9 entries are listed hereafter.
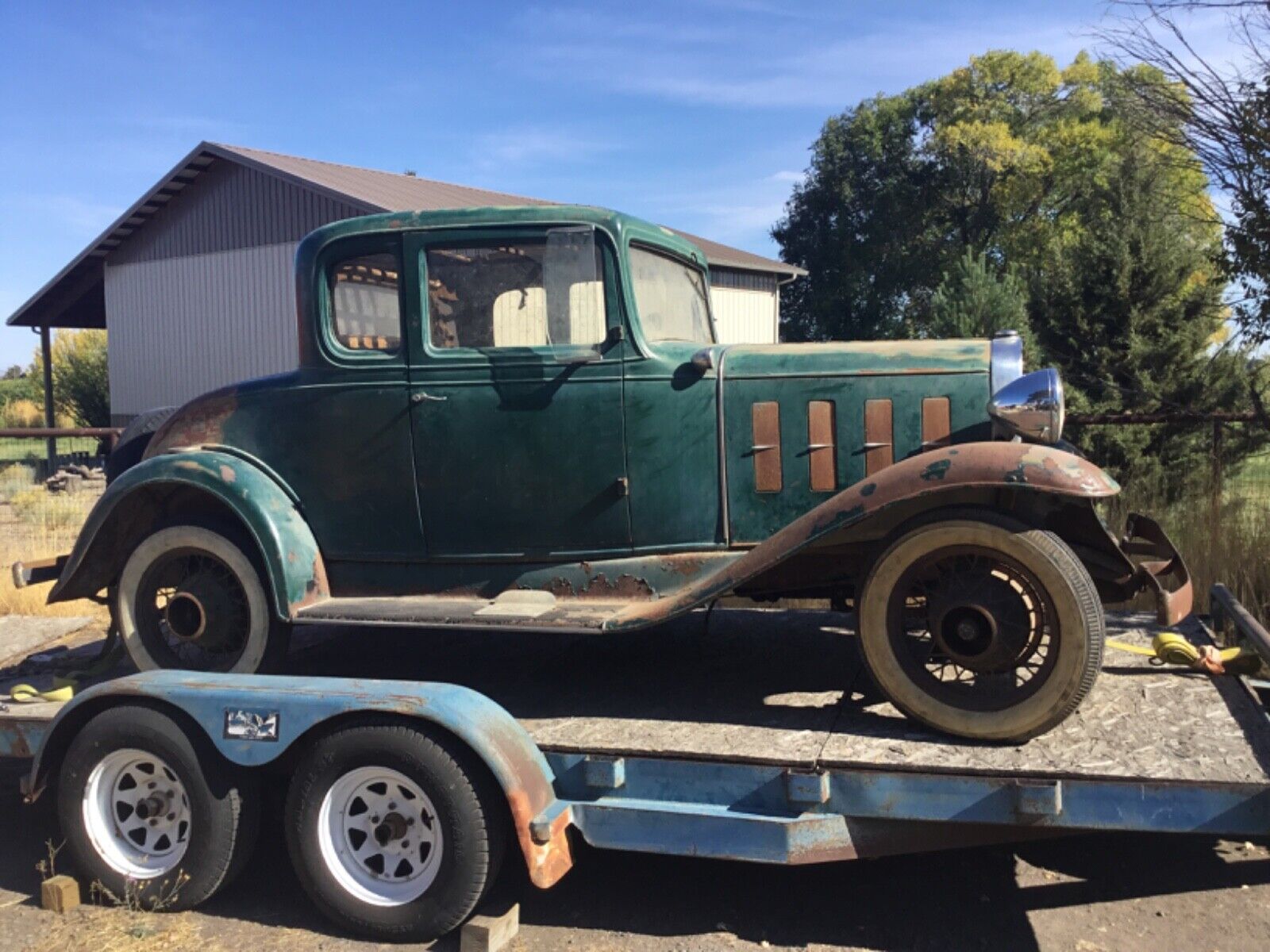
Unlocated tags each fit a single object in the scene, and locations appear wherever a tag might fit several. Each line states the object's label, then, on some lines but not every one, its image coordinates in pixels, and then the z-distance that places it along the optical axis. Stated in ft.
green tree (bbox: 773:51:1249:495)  103.50
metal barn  61.98
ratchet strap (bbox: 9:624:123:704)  13.91
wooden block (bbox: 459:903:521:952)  10.89
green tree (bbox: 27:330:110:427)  100.83
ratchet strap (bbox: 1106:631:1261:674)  12.73
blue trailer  9.94
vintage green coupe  11.79
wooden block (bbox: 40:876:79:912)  12.48
